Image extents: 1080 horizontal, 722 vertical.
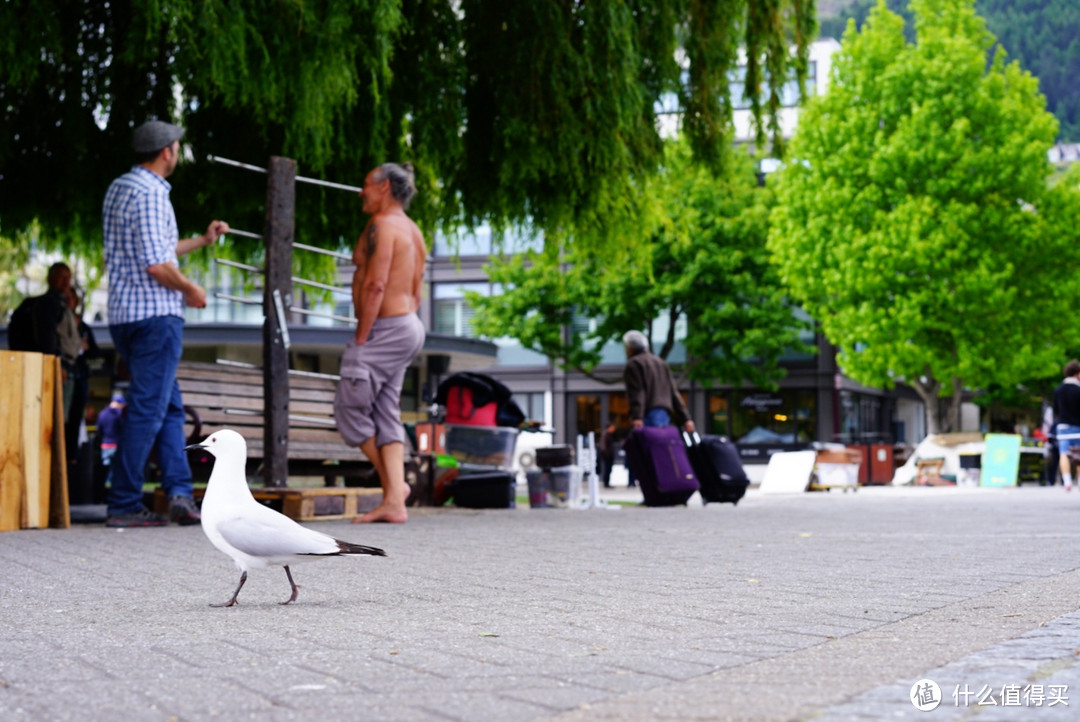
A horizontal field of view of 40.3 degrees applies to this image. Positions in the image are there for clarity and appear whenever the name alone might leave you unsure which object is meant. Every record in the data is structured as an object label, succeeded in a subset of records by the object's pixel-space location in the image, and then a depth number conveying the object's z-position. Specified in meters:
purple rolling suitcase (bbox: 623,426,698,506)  14.79
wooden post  10.48
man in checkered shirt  9.12
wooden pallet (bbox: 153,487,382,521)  9.98
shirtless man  9.79
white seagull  4.91
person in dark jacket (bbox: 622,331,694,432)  15.31
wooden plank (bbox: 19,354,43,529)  9.29
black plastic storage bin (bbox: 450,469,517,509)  13.73
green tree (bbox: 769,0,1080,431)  37.25
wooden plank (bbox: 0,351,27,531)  9.13
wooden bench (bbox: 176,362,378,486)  11.67
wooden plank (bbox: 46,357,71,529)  9.55
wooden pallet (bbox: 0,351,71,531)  9.17
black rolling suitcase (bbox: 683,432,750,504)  15.27
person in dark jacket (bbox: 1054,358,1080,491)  18.78
